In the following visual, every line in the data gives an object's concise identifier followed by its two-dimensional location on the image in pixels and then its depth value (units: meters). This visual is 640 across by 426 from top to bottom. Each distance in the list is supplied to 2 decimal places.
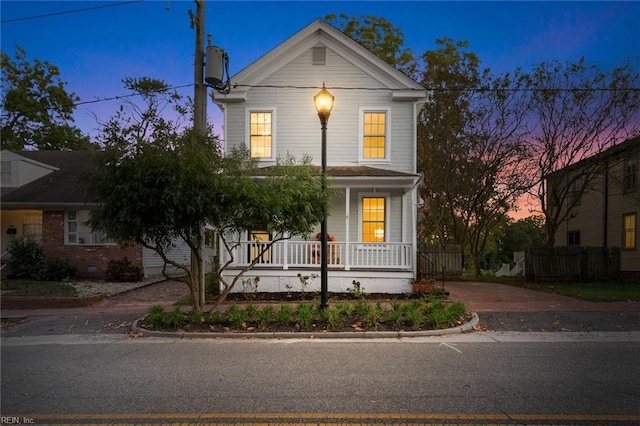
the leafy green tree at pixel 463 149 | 19.64
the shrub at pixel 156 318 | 8.37
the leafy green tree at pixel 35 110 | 28.47
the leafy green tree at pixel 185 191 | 7.51
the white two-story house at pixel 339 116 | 13.92
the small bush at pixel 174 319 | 8.23
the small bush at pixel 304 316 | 8.16
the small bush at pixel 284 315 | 8.34
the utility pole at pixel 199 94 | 9.18
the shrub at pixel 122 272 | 16.20
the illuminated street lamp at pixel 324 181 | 9.05
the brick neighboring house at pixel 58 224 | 16.88
